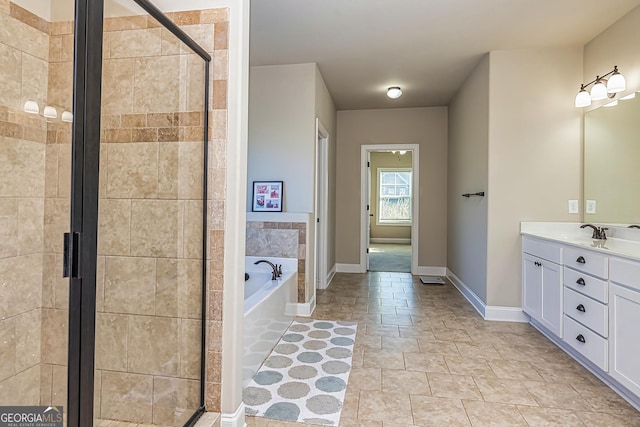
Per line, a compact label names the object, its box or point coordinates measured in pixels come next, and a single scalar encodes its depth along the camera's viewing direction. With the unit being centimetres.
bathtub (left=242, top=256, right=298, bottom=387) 212
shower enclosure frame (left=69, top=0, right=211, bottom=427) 111
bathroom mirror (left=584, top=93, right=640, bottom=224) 255
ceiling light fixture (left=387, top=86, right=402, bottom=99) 439
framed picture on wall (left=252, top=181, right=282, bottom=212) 366
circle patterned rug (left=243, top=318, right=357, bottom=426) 183
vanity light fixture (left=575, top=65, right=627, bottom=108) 257
